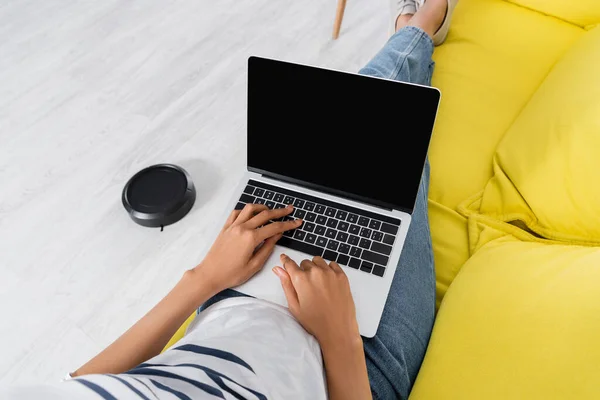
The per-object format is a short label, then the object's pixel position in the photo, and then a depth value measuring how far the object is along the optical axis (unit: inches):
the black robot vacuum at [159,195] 50.8
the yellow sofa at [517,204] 23.0
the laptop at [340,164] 29.6
